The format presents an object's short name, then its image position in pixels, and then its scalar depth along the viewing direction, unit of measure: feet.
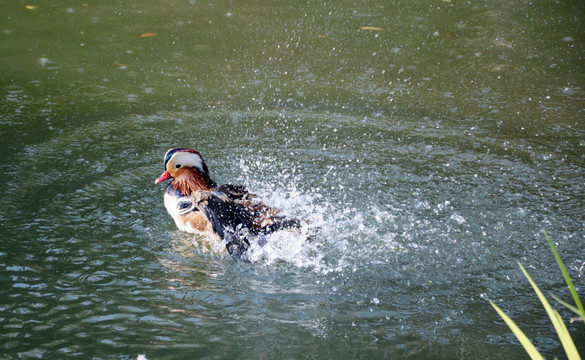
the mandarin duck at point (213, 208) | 28.76
